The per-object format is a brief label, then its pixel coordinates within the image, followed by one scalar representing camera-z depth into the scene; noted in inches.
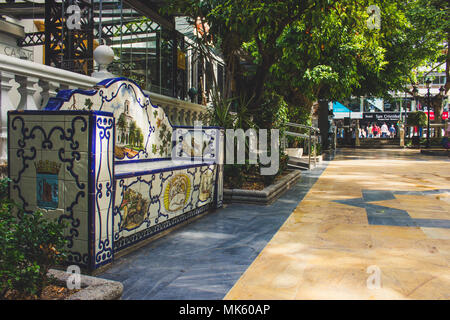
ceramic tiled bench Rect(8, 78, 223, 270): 111.3
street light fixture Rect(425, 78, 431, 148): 1026.1
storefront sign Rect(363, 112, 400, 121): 1818.4
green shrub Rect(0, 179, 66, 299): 82.1
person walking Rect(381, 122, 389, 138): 1501.0
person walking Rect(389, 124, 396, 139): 1581.0
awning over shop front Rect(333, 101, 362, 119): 1192.2
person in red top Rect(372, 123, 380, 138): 1603.2
